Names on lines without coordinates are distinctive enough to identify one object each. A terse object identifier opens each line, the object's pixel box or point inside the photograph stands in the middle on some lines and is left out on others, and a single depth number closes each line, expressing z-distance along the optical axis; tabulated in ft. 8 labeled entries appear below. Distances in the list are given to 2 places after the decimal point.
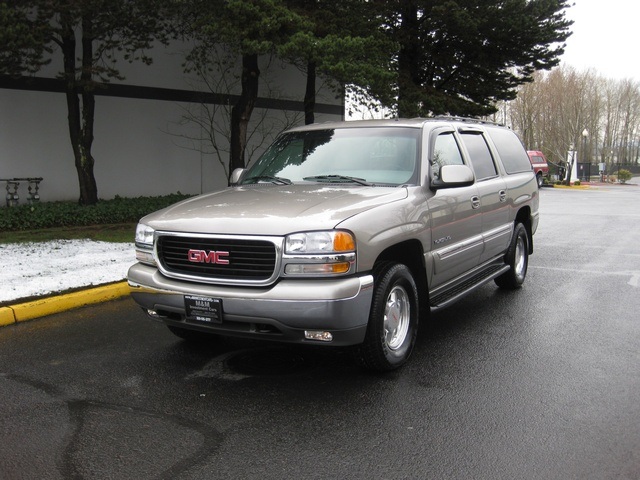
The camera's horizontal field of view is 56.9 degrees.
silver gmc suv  12.85
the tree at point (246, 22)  37.35
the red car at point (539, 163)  109.29
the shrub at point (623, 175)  156.56
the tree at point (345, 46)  38.50
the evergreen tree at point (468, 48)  60.23
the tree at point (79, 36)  32.53
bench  43.11
